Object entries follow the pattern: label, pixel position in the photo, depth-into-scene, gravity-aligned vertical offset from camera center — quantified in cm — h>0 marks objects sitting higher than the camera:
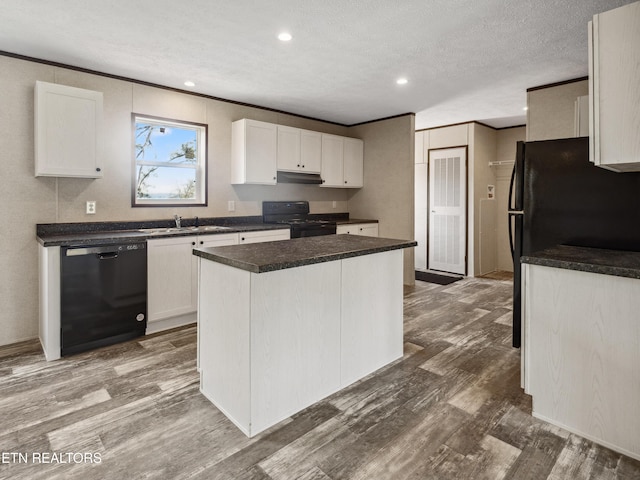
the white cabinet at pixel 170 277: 341 -37
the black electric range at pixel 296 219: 471 +28
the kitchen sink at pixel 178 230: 358 +9
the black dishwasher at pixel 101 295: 291 -47
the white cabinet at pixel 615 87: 164 +70
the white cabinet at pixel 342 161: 539 +118
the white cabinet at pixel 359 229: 519 +15
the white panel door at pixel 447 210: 621 +51
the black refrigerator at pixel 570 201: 228 +26
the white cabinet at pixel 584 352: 175 -57
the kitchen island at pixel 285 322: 192 -49
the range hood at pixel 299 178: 495 +84
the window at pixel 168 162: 394 +85
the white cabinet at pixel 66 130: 303 +91
